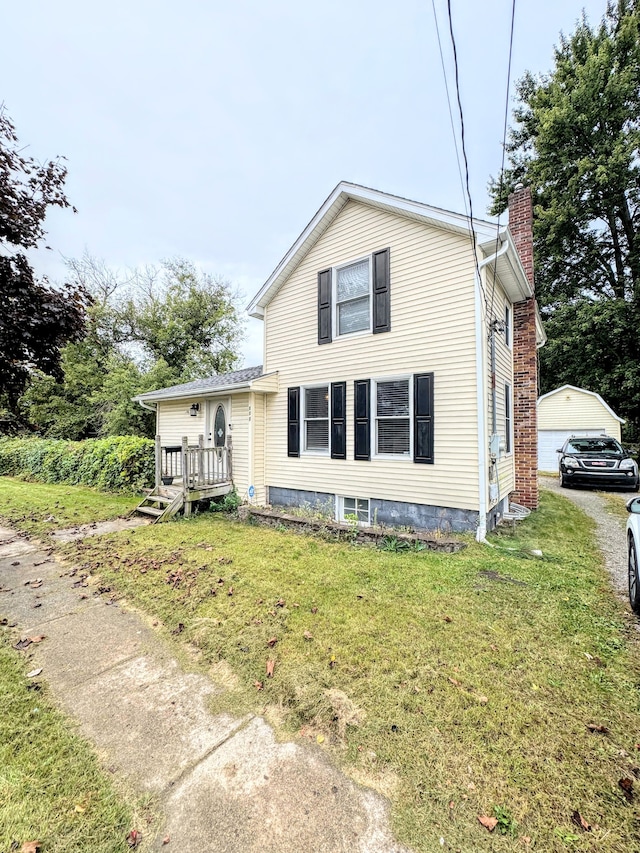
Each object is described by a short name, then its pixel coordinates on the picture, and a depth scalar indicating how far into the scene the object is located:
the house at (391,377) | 6.34
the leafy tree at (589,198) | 18.22
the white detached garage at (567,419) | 17.14
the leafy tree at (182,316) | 21.12
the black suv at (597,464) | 11.49
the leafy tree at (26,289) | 5.08
